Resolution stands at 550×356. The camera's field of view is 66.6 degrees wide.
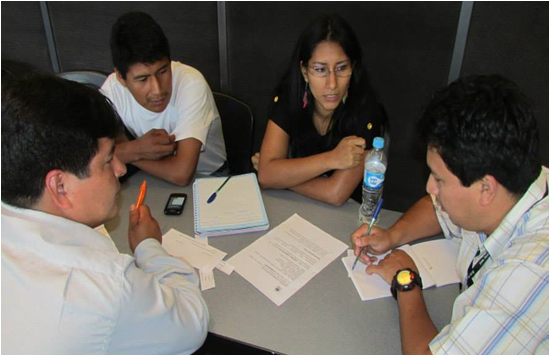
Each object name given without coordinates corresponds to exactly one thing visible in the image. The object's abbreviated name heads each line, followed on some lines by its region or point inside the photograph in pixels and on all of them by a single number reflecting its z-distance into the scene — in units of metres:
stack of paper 1.27
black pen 1.62
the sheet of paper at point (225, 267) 1.33
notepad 1.48
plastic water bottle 1.52
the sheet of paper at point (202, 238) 1.45
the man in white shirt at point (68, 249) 0.80
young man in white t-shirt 1.74
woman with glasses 1.63
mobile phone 1.58
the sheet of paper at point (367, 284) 1.25
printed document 1.28
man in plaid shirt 0.91
